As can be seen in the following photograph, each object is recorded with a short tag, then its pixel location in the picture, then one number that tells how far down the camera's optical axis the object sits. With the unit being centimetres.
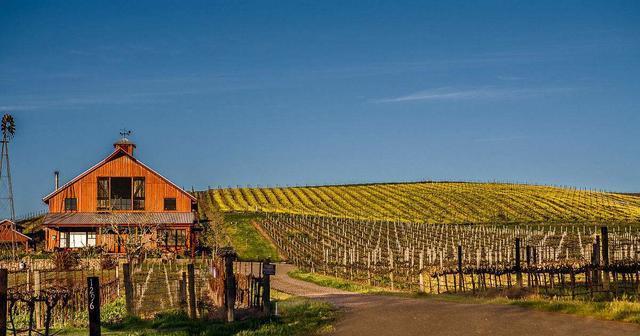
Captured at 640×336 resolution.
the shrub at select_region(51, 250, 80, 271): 5135
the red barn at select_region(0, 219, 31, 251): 7188
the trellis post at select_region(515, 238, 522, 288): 3247
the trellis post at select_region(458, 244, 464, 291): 3669
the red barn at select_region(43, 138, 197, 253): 6962
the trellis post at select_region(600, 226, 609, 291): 3008
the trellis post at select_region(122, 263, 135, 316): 2846
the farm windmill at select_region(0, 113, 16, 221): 6535
